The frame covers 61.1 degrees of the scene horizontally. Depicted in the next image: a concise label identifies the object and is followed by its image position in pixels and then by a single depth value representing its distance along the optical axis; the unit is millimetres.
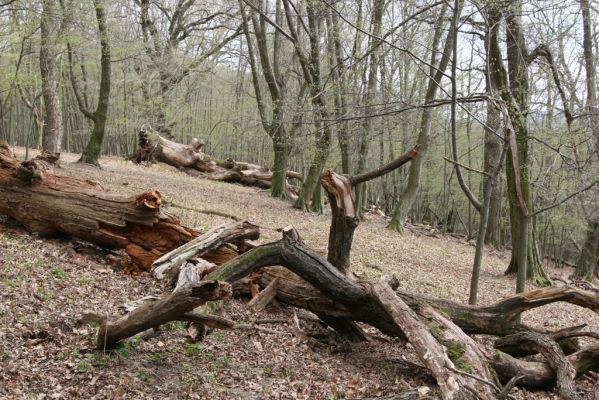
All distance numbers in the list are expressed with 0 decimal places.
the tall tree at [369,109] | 10967
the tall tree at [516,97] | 8652
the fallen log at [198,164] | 23764
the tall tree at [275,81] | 16891
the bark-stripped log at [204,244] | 6551
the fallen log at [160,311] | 3977
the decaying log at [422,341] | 3980
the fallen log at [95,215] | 6969
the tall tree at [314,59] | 14117
